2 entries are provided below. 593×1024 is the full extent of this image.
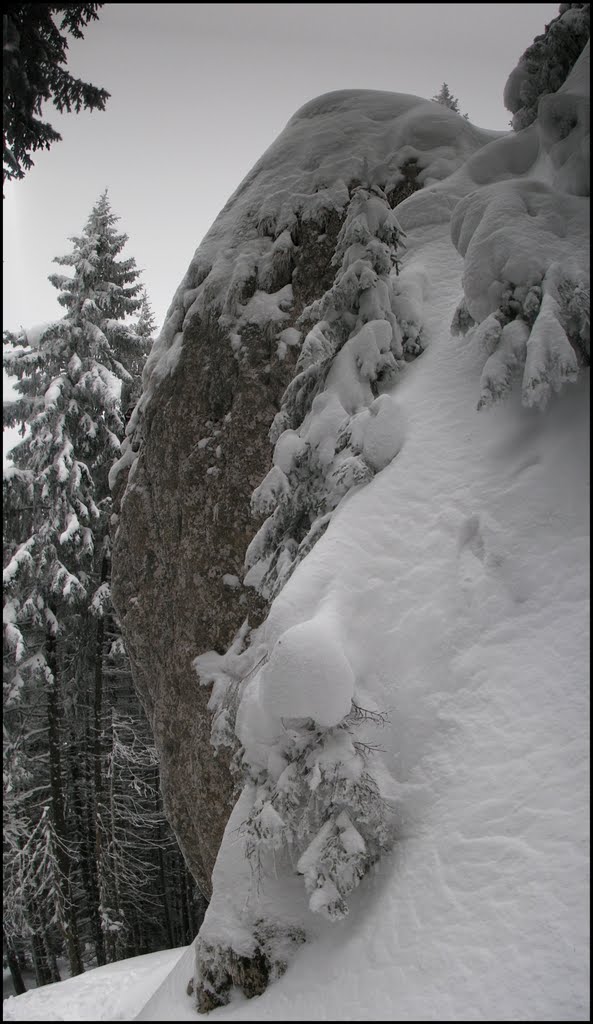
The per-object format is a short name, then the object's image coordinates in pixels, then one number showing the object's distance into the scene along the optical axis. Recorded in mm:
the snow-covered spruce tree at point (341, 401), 4570
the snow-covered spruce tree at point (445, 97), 21109
